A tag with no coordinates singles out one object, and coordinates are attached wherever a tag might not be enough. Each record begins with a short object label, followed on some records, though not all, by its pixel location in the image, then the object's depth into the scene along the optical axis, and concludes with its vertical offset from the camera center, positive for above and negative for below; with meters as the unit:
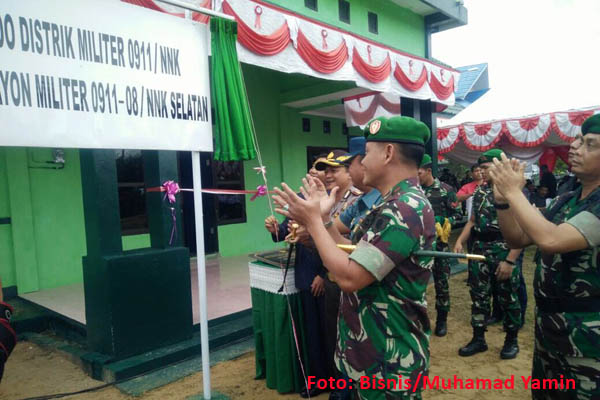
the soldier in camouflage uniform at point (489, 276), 3.61 -1.02
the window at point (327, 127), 9.78 +1.26
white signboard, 1.96 +0.63
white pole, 2.65 -0.58
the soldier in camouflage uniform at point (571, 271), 1.61 -0.49
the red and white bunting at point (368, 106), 8.05 +1.42
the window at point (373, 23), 7.62 +2.98
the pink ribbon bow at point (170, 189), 3.55 -0.05
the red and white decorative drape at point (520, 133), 9.22 +0.92
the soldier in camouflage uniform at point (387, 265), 1.45 -0.34
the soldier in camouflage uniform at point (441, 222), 4.32 -0.58
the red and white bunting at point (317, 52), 3.71 +1.45
